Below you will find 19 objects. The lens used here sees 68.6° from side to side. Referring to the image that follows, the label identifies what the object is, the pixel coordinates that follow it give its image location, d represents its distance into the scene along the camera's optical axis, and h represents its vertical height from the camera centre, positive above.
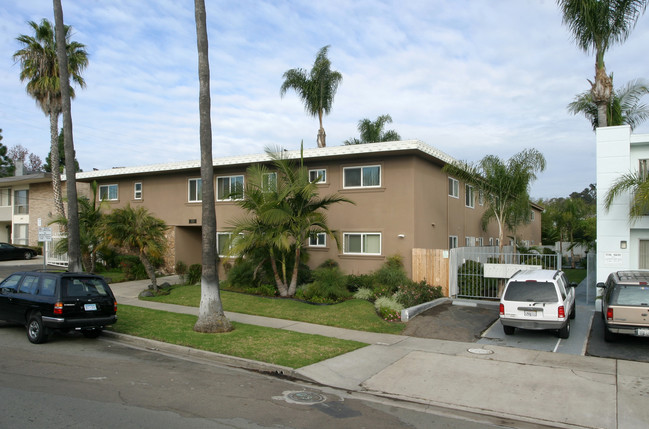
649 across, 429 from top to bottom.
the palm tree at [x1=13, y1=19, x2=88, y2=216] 24.20 +8.42
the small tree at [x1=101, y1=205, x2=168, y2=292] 17.72 -0.15
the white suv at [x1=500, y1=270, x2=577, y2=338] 11.31 -1.88
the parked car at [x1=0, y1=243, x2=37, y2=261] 29.56 -1.42
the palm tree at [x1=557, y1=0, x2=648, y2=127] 16.11 +6.89
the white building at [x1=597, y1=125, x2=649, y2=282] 14.93 +0.47
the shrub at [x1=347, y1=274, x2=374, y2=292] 17.11 -1.96
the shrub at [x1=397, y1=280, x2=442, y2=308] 14.84 -2.17
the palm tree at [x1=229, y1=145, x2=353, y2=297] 15.62 +0.46
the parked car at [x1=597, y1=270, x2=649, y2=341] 10.41 -1.83
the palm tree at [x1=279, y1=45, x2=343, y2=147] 30.36 +9.14
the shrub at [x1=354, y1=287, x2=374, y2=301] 15.93 -2.25
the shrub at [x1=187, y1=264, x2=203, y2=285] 19.98 -1.94
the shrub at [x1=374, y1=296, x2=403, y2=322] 13.86 -2.40
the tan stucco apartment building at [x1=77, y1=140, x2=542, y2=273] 17.88 +1.16
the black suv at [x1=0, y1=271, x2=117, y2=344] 10.53 -1.69
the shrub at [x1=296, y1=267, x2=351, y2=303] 16.02 -2.07
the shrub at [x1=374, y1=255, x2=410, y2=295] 16.44 -1.67
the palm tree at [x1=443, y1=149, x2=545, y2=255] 17.89 +1.86
